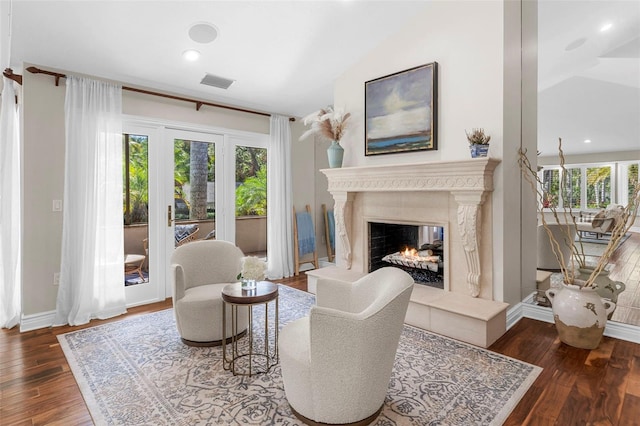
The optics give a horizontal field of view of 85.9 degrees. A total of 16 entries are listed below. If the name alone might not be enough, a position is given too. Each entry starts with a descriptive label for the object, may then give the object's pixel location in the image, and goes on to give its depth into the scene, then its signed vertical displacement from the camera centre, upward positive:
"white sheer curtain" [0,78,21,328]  3.39 -0.03
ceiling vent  4.05 +1.59
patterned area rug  1.98 -1.15
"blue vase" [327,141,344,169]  4.25 +0.73
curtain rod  3.30 +1.40
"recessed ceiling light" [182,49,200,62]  3.54 +1.65
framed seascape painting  3.51 +1.11
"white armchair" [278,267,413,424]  1.69 -0.77
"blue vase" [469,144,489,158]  3.05 +0.56
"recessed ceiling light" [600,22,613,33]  2.96 +1.62
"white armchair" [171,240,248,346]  2.81 -0.67
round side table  2.35 -0.90
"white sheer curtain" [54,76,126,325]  3.43 +0.06
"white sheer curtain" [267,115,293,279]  5.18 +0.30
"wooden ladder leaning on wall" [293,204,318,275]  5.42 -0.52
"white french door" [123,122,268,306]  4.03 +0.28
